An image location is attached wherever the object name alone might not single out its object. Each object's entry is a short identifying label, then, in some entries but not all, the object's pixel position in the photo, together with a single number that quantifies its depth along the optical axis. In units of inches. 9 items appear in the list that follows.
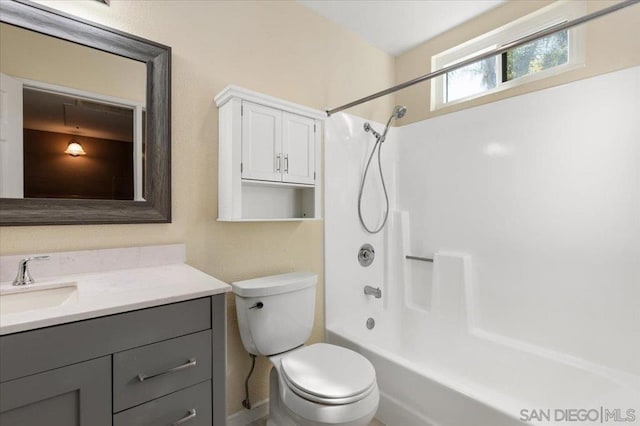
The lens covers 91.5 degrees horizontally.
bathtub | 54.1
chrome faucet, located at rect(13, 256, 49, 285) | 42.9
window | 72.7
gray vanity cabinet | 29.9
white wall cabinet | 60.3
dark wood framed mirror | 45.8
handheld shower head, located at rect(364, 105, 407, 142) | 85.6
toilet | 48.5
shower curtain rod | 43.1
